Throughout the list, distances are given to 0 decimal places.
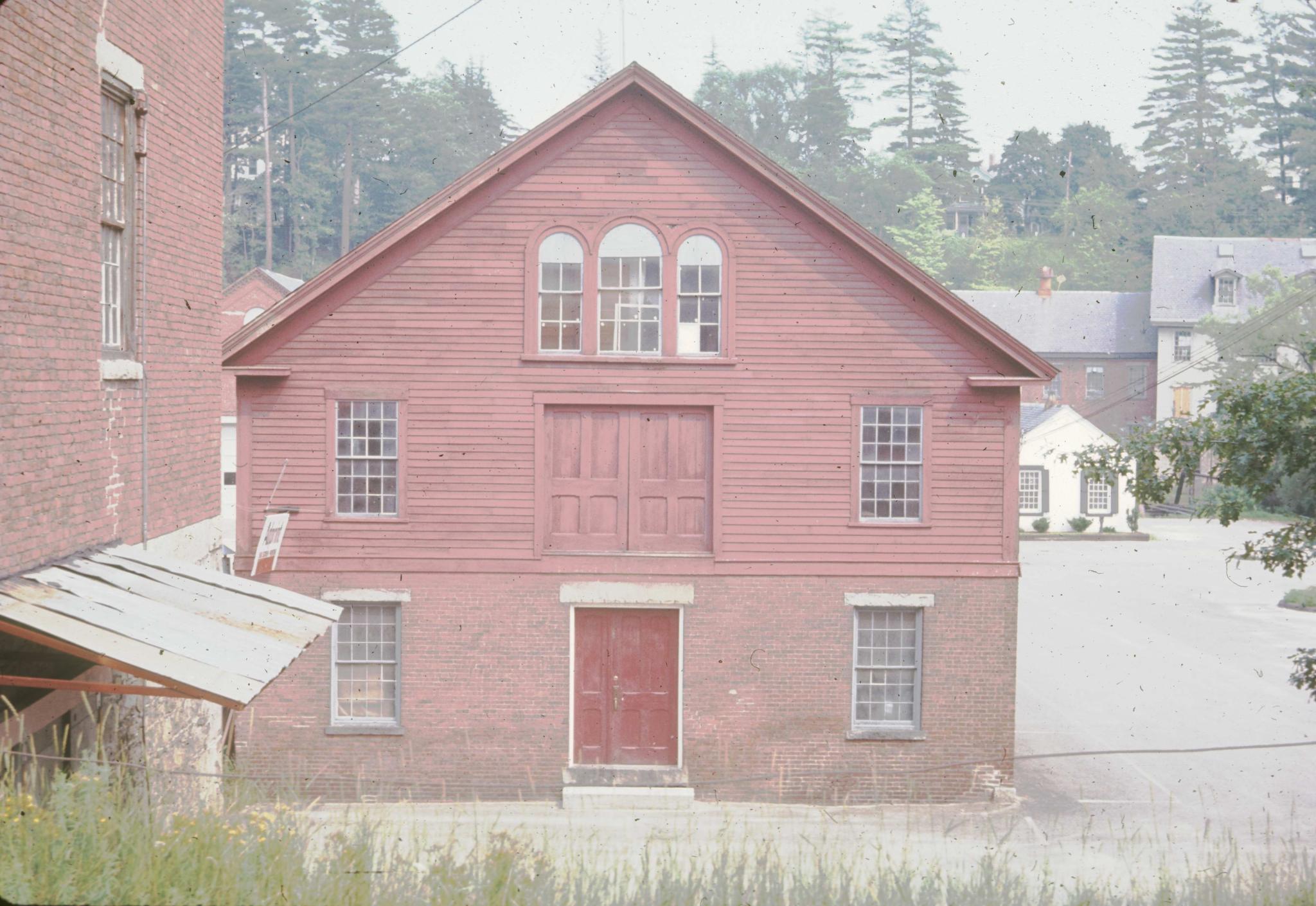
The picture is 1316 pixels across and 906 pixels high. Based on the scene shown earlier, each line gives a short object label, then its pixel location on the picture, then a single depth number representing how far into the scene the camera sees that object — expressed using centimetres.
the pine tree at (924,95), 9435
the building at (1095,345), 7244
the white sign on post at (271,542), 1958
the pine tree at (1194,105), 9125
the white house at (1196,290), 6969
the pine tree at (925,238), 9344
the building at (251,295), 5391
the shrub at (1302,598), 3938
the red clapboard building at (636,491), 2025
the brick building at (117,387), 985
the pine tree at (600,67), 7844
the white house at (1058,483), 5541
